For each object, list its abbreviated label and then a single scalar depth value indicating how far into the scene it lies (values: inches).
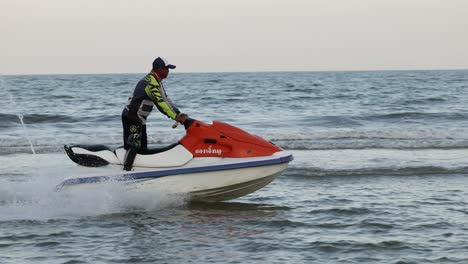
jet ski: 694.5
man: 681.6
